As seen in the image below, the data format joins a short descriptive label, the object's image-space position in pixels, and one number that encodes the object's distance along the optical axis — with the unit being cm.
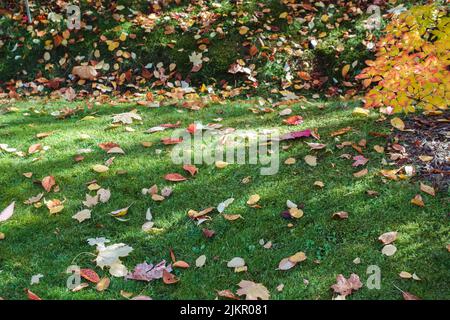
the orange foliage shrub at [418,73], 418
